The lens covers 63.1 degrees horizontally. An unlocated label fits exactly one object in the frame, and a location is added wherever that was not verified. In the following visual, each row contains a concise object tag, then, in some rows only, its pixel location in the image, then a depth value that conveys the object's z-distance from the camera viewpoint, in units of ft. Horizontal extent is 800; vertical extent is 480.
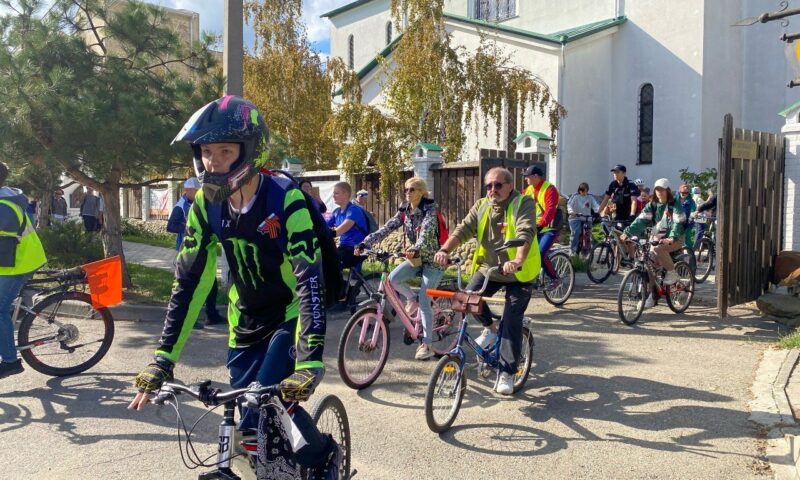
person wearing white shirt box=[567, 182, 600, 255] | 46.52
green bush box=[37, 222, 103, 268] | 42.91
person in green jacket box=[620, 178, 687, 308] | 28.45
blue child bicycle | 15.02
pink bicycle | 18.74
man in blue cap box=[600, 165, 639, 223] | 41.14
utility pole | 31.19
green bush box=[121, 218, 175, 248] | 71.77
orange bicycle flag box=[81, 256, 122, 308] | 19.92
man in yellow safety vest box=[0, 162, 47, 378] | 18.22
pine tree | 27.55
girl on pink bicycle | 20.74
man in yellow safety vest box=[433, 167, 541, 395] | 17.19
